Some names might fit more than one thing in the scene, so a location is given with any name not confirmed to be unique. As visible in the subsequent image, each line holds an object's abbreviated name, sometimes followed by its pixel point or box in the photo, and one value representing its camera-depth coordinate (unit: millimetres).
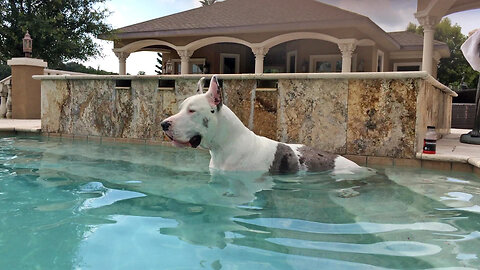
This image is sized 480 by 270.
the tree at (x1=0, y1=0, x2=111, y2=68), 17906
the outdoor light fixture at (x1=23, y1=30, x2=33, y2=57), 13641
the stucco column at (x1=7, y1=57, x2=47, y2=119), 13453
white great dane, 4070
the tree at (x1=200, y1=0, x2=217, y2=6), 45025
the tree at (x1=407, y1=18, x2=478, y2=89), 37031
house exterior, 15173
